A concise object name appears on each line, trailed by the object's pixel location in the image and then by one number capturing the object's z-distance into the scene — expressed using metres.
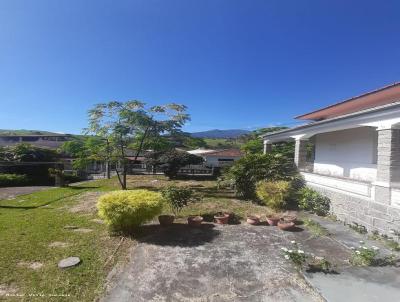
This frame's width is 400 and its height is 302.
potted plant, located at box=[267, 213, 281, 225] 8.41
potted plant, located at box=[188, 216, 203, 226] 8.12
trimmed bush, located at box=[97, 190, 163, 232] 6.92
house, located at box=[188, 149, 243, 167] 32.61
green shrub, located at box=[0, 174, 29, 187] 19.22
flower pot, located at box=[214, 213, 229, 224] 8.46
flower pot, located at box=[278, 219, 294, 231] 7.84
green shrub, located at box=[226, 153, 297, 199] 12.29
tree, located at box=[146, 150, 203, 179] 21.16
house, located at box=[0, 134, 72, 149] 51.12
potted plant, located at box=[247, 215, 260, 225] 8.45
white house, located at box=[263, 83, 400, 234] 7.15
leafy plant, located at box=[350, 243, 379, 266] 5.36
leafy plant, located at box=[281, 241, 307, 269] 5.29
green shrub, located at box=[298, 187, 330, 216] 9.84
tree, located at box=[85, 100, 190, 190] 14.94
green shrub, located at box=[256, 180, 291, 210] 10.38
